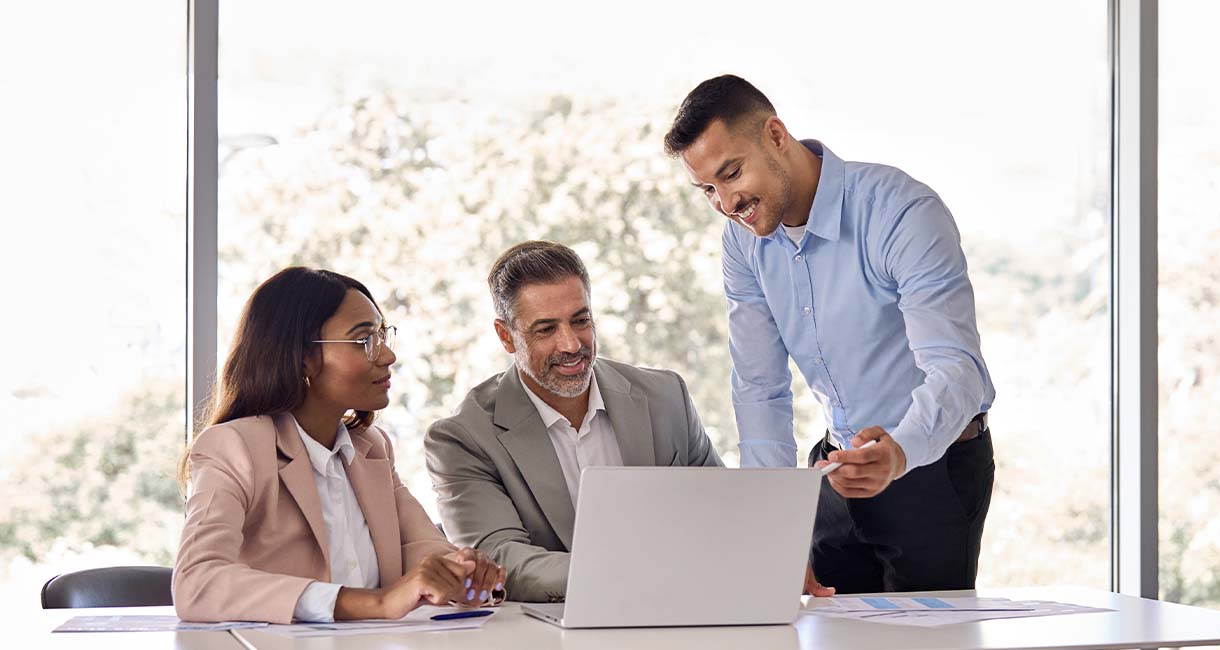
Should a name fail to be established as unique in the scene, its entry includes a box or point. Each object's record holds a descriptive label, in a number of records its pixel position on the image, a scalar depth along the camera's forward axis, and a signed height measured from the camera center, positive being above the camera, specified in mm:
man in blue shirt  4991 +49
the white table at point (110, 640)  4235 -393
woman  4460 -233
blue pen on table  4462 -403
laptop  4273 -275
